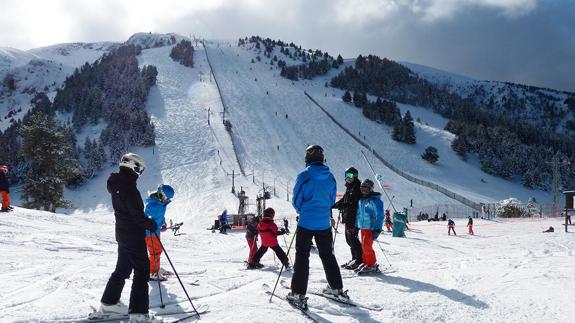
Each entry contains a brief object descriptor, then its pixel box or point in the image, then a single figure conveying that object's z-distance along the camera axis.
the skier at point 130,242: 4.71
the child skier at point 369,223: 7.69
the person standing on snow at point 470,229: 22.46
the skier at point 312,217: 5.42
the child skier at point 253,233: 9.90
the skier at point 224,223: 21.56
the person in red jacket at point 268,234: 8.96
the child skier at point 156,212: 7.25
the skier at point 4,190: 15.35
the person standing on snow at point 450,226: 22.52
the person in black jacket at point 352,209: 8.09
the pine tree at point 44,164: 32.03
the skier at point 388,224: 23.13
